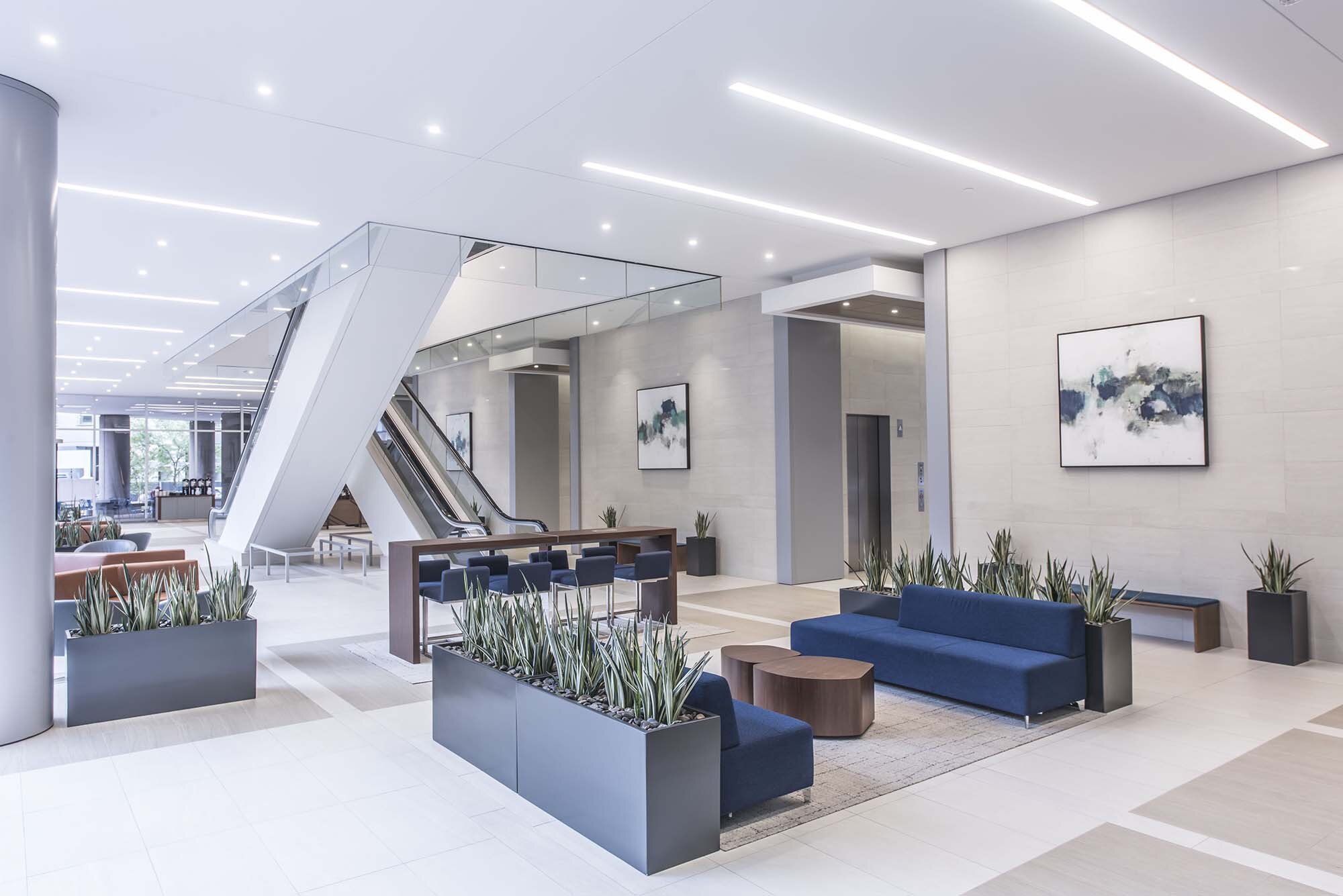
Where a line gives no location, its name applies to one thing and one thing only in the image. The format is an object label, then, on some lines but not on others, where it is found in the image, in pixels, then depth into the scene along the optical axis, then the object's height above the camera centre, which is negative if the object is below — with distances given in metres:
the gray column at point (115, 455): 24.05 +0.64
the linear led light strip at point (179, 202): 6.19 +2.12
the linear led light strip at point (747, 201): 6.17 +2.20
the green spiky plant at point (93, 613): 5.07 -0.82
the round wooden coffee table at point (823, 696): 4.57 -1.26
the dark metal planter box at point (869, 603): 6.38 -1.06
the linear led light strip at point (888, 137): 4.91 +2.19
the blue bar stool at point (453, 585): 6.67 -0.91
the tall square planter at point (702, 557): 11.51 -1.21
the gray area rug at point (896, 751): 3.61 -1.49
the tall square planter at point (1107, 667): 5.07 -1.25
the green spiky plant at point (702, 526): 11.69 -0.79
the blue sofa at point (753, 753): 3.43 -1.20
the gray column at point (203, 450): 25.45 +0.78
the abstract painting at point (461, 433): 17.70 +0.84
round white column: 4.55 +0.45
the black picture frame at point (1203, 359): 6.80 +0.83
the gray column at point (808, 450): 10.55 +0.21
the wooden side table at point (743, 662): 4.94 -1.16
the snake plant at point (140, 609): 5.21 -0.83
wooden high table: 6.55 -0.81
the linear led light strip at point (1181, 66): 4.09 +2.20
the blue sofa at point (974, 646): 4.83 -1.14
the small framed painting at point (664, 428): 12.26 +0.63
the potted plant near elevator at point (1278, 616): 6.18 -1.16
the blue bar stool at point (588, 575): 7.29 -0.93
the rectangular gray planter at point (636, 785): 3.06 -1.21
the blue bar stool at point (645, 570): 7.48 -0.92
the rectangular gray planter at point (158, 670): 4.94 -1.19
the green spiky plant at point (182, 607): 5.34 -0.84
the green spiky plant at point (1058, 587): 5.78 -0.85
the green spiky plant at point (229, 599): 5.44 -0.80
